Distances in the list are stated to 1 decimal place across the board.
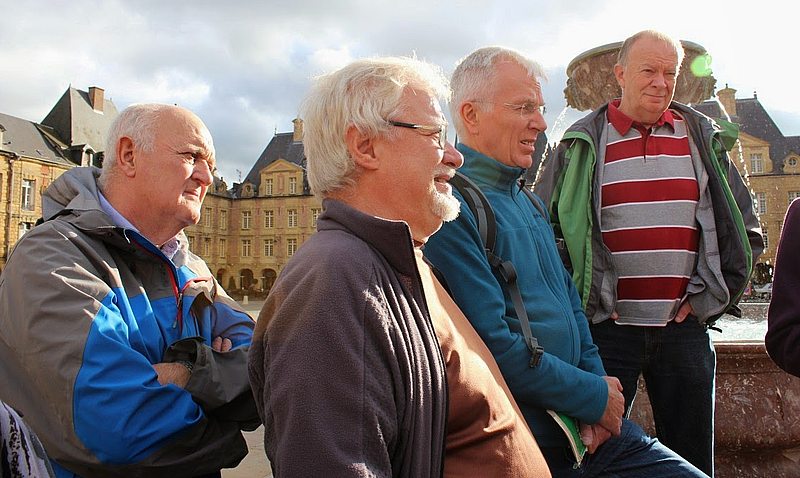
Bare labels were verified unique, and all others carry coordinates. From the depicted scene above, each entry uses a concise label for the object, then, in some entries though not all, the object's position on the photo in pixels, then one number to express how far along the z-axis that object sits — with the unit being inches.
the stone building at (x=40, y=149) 1382.9
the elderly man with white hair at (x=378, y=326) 46.0
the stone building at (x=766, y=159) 1513.3
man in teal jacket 70.5
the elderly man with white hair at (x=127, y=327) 61.2
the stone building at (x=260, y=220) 1919.3
